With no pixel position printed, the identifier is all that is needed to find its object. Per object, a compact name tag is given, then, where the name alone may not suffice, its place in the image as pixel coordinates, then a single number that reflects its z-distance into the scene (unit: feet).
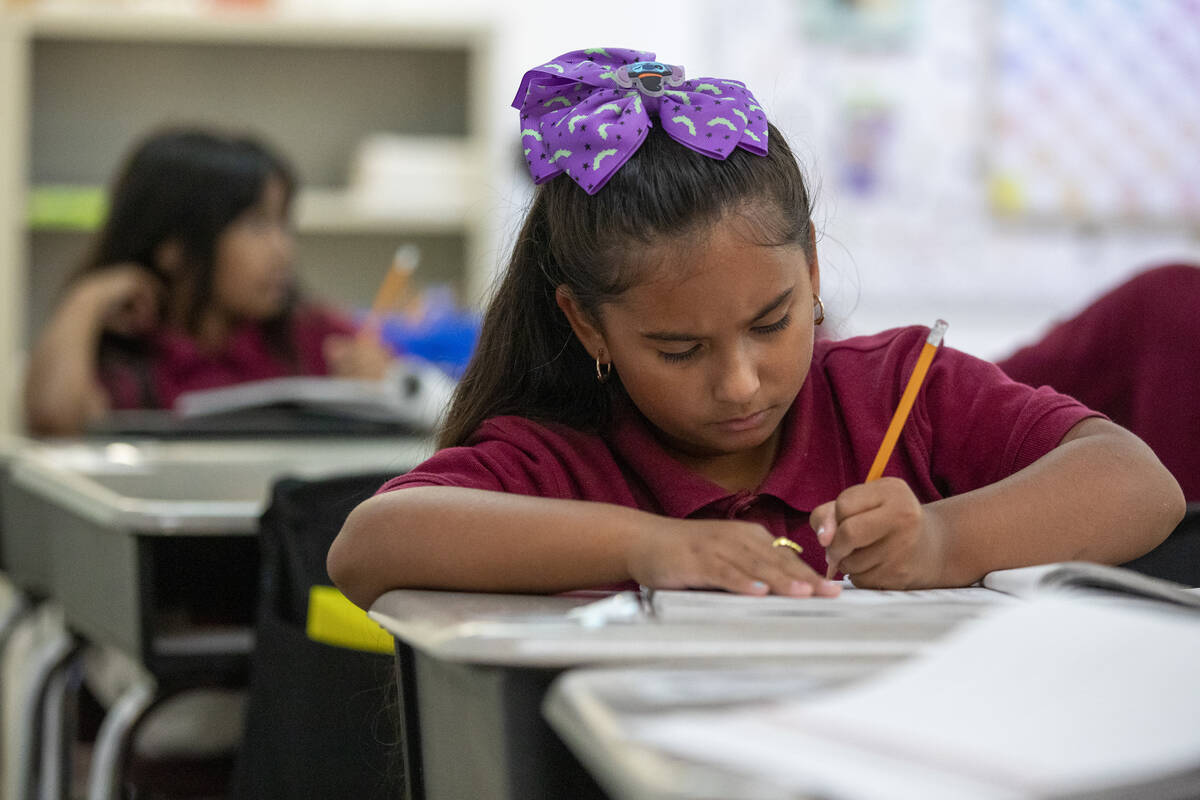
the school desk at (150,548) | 7.55
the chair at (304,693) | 6.91
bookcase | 17.10
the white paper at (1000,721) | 4.21
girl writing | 6.03
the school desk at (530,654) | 5.35
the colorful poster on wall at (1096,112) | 19.00
